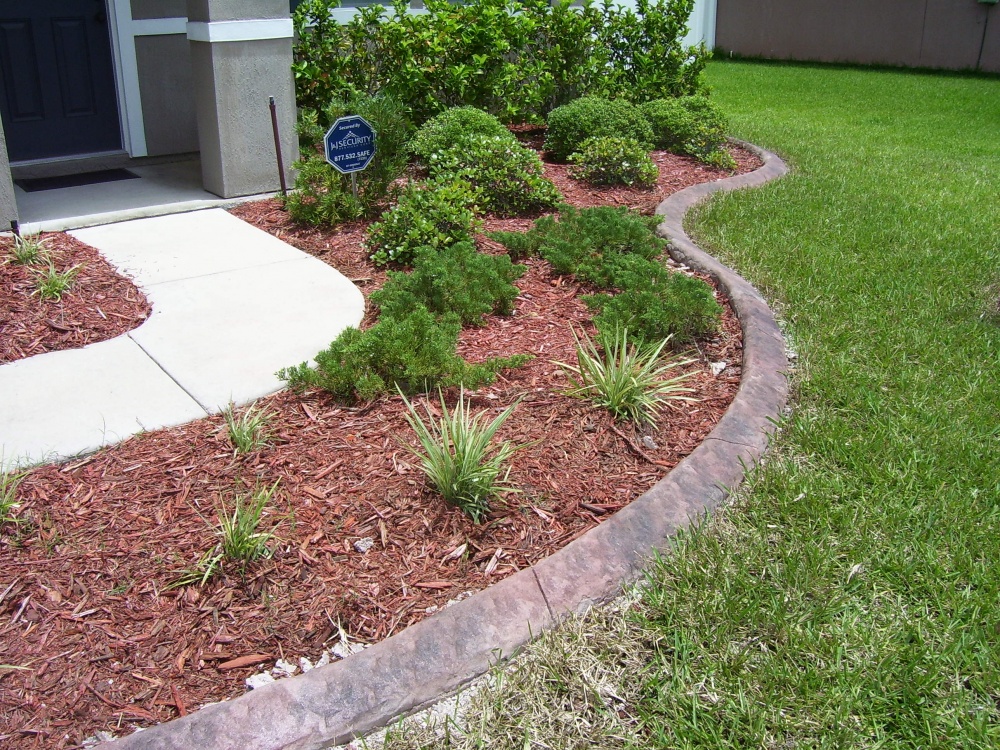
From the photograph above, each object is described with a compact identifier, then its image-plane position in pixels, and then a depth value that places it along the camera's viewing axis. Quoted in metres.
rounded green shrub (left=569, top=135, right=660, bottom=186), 6.96
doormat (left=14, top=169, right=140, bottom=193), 6.77
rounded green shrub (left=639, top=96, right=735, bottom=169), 8.04
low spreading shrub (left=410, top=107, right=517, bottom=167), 6.79
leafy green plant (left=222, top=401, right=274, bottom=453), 3.48
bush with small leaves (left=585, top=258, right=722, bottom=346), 4.34
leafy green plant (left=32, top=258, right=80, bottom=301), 4.70
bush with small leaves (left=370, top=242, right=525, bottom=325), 4.51
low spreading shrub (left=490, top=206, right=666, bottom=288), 5.11
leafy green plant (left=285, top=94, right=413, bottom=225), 6.03
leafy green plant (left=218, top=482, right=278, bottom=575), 2.89
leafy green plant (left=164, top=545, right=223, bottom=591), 2.85
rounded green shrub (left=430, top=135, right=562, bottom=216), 6.24
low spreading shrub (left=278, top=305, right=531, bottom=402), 3.84
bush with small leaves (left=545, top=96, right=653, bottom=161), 7.50
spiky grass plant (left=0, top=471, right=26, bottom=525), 3.05
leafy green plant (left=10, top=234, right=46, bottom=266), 5.03
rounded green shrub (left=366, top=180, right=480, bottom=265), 5.30
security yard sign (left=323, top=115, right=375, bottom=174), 5.74
